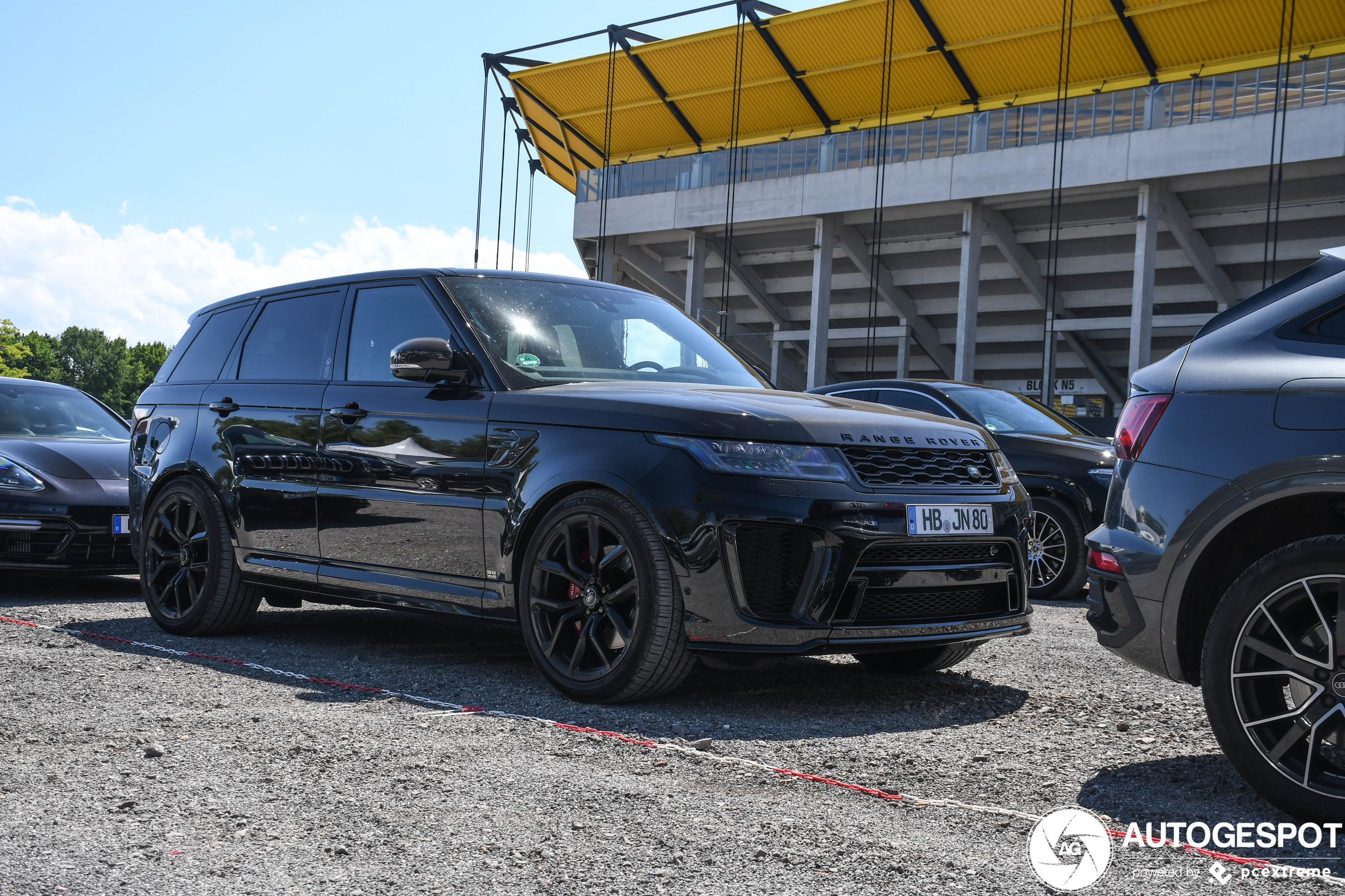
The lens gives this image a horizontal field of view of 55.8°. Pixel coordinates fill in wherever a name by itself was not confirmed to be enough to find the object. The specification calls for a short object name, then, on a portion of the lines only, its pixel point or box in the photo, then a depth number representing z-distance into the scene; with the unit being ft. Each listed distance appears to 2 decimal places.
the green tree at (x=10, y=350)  284.61
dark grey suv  10.48
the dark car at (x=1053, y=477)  30.58
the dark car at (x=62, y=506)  26.40
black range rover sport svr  14.34
